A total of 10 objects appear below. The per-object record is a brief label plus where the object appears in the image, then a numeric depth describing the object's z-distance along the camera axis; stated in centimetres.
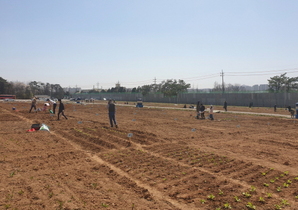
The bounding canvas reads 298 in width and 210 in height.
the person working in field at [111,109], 1576
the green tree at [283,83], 5359
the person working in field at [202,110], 2316
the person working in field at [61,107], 1951
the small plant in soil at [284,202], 534
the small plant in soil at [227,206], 516
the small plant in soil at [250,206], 516
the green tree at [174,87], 7228
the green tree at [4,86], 9206
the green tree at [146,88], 9350
